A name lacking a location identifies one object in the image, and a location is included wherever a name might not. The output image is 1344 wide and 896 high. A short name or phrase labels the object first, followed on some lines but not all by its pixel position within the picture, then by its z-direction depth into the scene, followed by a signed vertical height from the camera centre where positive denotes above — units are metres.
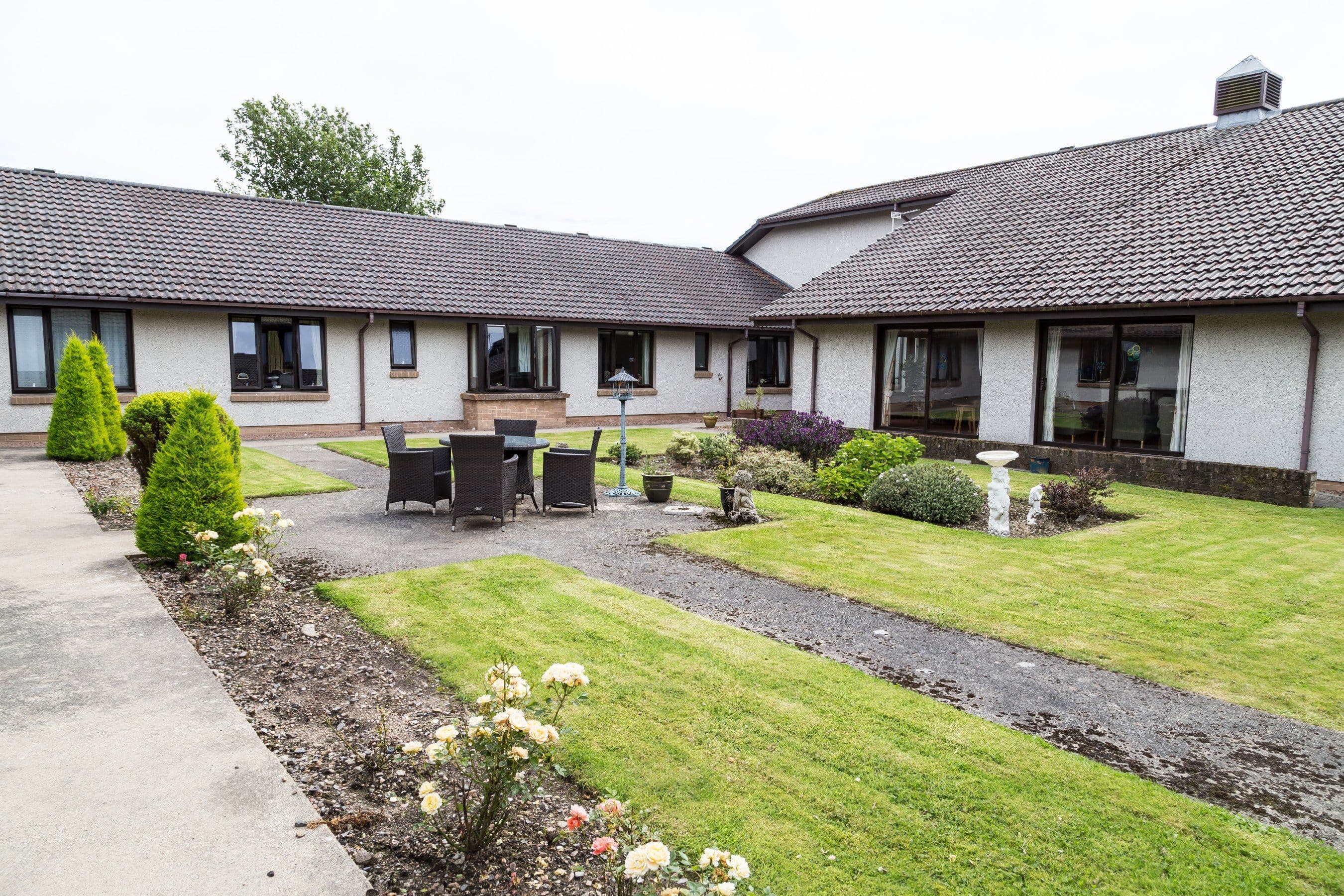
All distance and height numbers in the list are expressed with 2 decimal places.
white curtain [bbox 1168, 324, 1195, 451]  13.47 -0.06
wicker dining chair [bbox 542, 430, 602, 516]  10.18 -1.31
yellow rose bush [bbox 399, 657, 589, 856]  2.94 -1.47
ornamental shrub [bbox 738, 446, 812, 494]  12.40 -1.48
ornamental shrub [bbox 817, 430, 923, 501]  11.68 -1.23
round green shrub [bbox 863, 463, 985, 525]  10.13 -1.48
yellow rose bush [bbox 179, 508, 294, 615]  5.86 -1.51
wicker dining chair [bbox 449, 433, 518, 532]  9.10 -1.15
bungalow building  12.79 +1.37
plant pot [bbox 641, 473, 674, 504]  11.05 -1.50
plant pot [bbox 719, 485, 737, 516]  10.01 -1.53
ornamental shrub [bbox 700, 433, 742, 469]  14.13 -1.30
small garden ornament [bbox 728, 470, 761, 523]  9.83 -1.50
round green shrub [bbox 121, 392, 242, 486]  10.04 -0.64
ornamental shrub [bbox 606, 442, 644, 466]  15.27 -1.49
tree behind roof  44.69 +12.09
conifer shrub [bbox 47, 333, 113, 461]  13.51 -0.78
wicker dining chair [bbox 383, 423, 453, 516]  10.04 -1.30
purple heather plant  14.29 -1.02
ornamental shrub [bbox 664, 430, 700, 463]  14.61 -1.29
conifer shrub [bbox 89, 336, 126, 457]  14.16 -0.53
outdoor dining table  10.56 -1.11
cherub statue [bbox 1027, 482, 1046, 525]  9.96 -1.50
